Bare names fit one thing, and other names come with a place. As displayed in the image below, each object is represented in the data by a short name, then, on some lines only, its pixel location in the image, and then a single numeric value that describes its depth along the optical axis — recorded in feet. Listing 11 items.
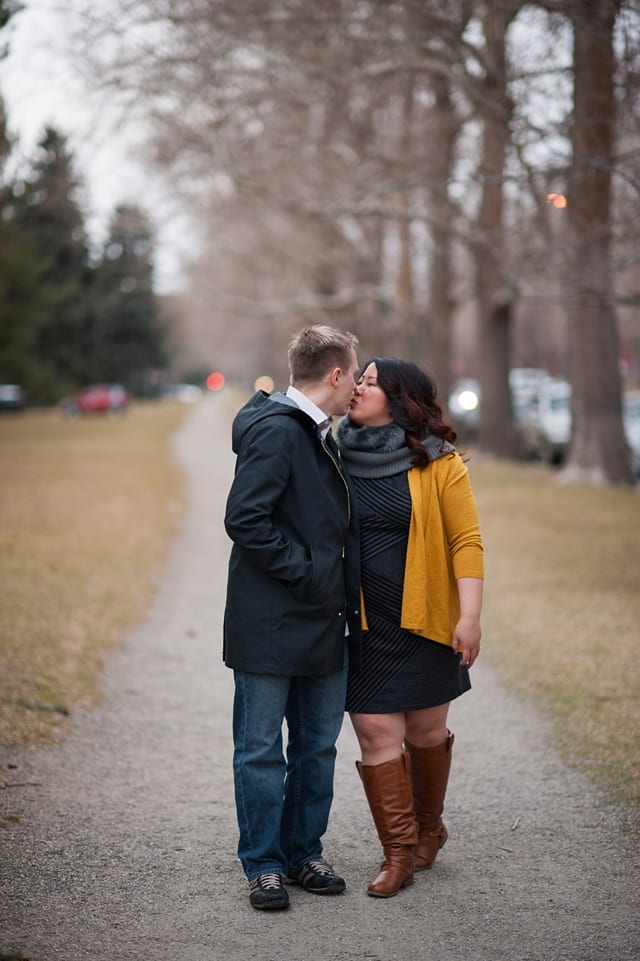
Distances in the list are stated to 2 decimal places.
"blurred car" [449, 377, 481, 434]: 110.11
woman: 12.81
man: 12.01
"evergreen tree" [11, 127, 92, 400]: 195.65
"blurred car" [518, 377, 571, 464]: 90.07
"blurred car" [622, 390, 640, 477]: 74.02
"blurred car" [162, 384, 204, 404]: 402.11
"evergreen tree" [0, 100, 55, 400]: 170.60
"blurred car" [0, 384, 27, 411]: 187.93
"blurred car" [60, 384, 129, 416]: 200.23
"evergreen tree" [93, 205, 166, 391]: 209.56
